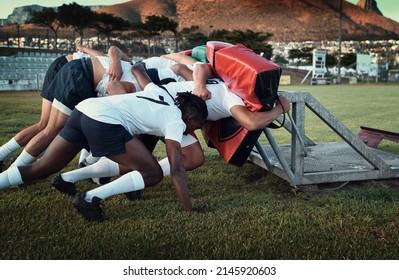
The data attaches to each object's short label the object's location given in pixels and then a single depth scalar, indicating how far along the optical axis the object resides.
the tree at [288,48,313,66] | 48.78
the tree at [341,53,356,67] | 47.47
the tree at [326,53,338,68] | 49.41
